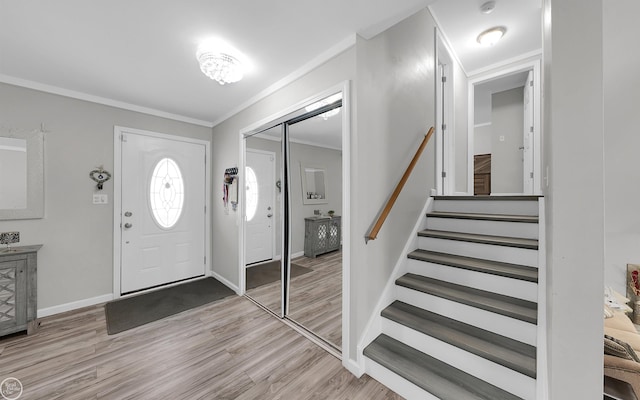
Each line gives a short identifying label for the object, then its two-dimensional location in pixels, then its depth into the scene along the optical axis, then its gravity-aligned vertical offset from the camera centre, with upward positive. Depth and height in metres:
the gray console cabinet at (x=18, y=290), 2.15 -0.85
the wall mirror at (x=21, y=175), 2.39 +0.26
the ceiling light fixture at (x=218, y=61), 1.98 +1.22
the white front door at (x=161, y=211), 3.13 -0.16
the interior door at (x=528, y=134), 3.28 +0.95
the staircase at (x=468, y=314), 1.43 -0.85
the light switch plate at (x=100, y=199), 2.91 +0.01
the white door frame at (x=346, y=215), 1.81 -0.12
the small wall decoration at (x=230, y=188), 3.29 +0.17
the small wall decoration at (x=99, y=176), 2.87 +0.30
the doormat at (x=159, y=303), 2.53 -1.28
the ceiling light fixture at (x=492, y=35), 2.62 +1.91
